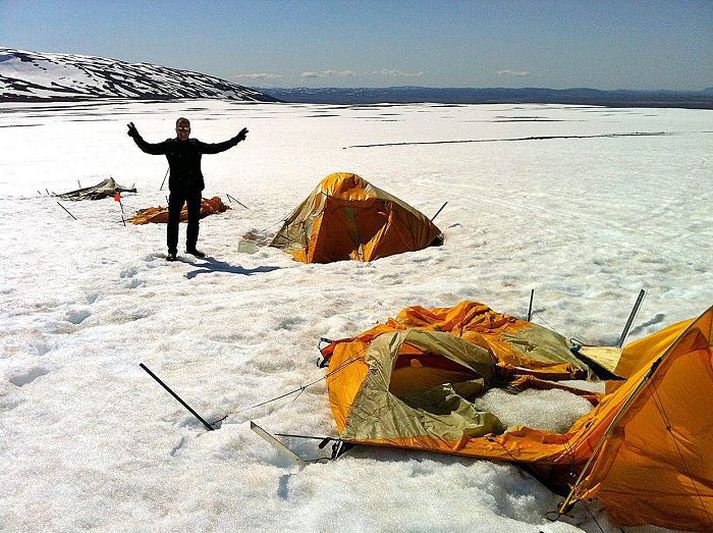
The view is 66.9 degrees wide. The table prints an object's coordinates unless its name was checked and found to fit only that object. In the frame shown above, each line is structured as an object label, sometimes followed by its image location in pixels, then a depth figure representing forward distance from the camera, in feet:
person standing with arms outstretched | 24.27
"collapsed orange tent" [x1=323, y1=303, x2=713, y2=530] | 9.48
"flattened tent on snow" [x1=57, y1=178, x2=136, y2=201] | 40.65
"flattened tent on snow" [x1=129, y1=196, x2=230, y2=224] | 33.73
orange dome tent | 27.02
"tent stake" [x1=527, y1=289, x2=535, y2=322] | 18.54
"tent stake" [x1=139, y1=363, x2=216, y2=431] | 12.21
